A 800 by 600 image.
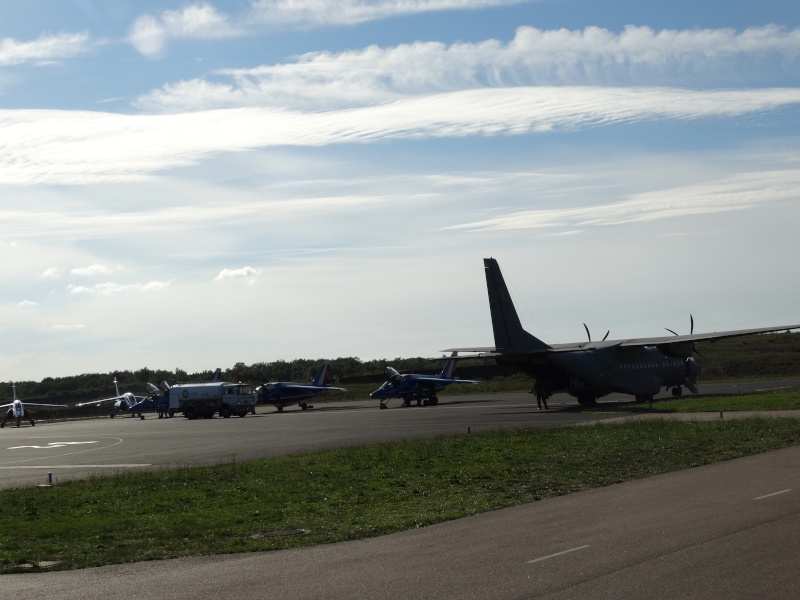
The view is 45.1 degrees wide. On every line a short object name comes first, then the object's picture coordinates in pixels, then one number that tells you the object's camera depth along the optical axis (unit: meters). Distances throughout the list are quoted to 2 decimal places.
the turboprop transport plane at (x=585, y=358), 48.41
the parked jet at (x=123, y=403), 87.25
